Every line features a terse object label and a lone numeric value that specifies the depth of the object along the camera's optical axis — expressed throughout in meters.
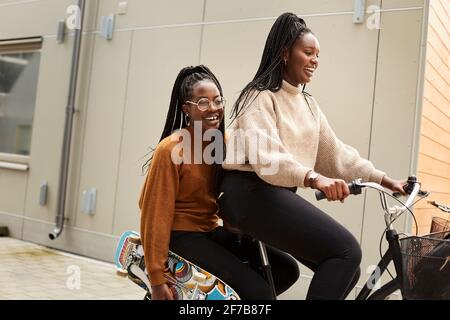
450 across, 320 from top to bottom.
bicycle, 1.53
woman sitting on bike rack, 1.77
